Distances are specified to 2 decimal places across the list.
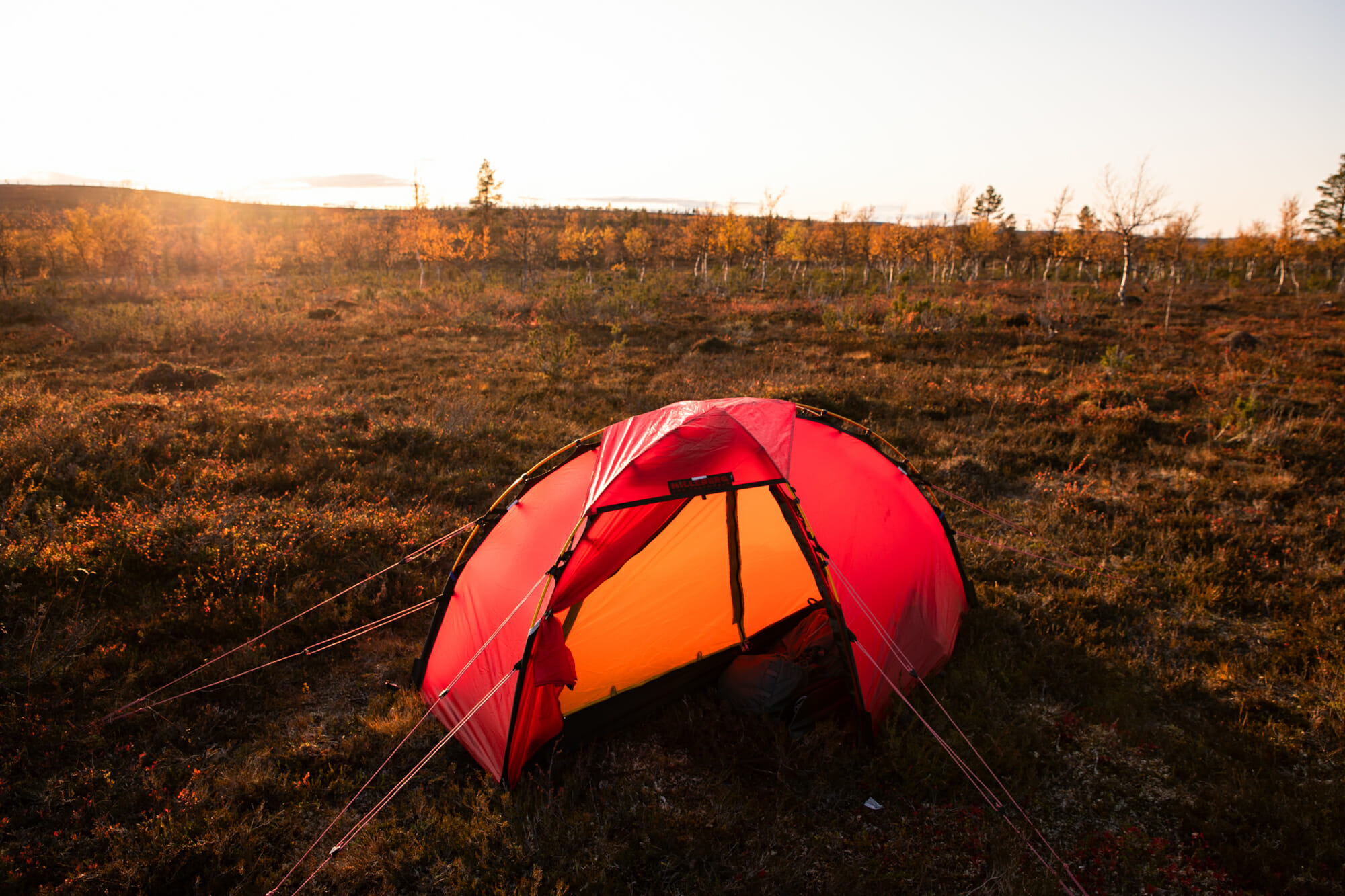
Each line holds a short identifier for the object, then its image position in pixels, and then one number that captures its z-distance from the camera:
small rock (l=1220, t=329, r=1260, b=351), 16.25
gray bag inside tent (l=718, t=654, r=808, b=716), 4.38
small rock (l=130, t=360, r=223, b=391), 12.39
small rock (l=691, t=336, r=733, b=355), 17.02
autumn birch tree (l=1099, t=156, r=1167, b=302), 26.80
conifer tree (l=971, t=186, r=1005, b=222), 52.81
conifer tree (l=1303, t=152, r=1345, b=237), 41.28
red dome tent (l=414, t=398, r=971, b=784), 3.75
